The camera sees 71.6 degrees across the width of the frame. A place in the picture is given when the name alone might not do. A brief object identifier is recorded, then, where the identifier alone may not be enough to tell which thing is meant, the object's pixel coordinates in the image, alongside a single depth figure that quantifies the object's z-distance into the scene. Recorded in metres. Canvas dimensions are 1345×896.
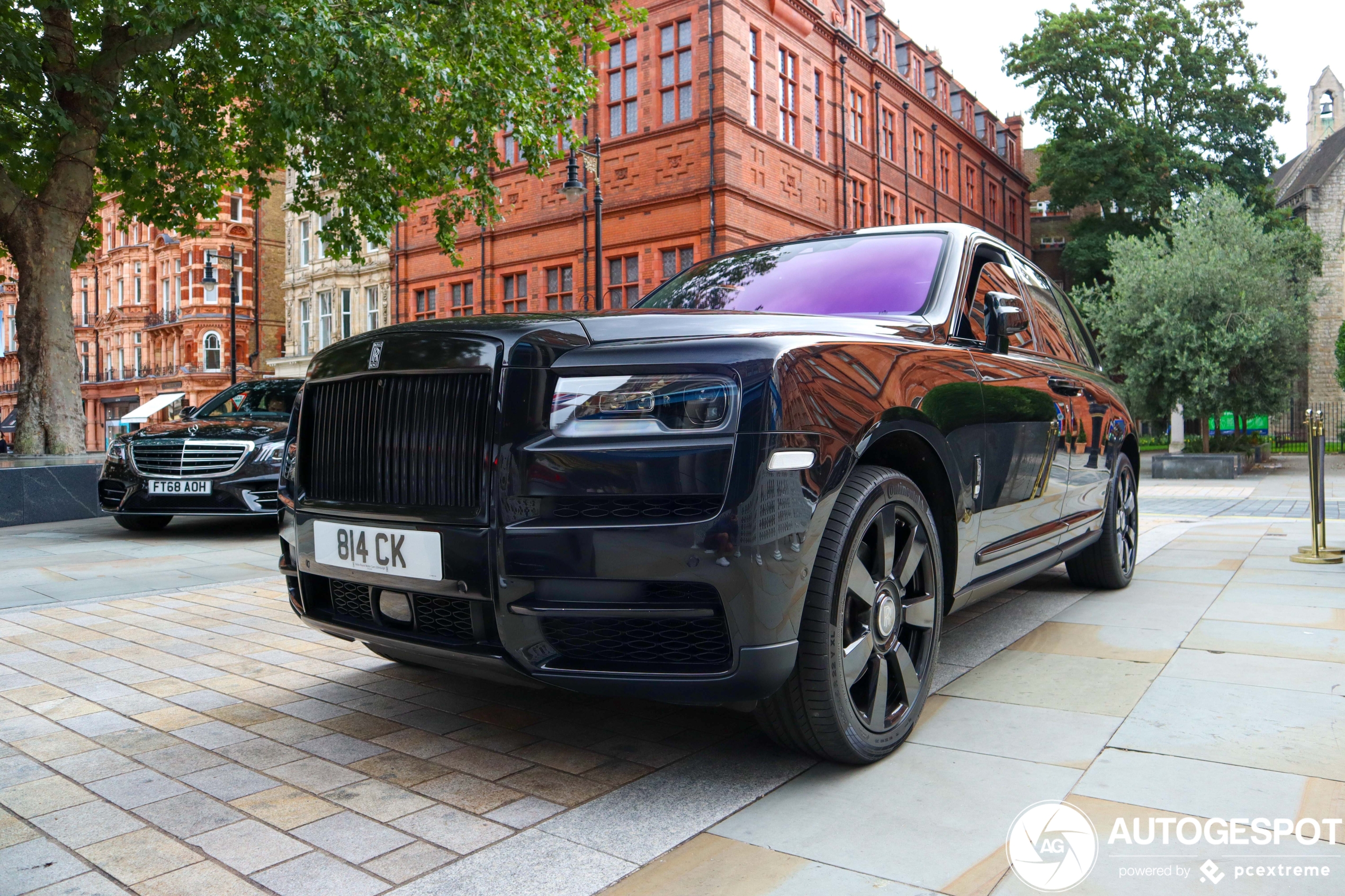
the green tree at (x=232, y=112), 11.08
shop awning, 46.44
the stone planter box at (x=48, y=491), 10.61
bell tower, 57.22
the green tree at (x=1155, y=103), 34.09
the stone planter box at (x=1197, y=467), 19.50
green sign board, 35.47
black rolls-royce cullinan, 2.24
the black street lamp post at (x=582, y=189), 15.44
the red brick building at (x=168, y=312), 48.47
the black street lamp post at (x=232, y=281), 26.97
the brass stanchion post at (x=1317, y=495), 6.70
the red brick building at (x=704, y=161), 22.08
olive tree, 19.92
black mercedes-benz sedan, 8.47
